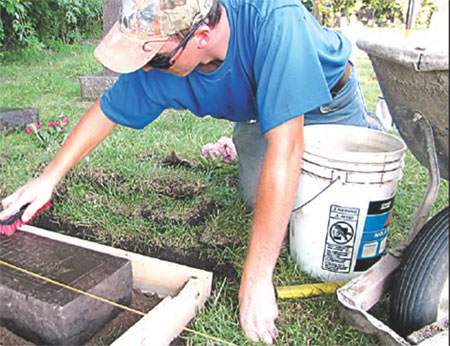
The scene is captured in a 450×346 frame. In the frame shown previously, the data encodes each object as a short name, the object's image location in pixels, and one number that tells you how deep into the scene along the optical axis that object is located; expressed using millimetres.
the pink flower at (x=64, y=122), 3721
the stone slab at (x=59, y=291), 1540
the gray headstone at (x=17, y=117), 3937
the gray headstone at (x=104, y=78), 5113
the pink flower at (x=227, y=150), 3309
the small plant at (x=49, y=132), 3660
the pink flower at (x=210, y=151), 3283
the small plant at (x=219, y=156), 3189
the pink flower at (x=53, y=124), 3715
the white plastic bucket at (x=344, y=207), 1909
